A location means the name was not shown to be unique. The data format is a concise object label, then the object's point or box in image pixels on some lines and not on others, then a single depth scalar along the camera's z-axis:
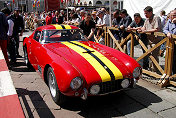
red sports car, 3.08
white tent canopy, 7.67
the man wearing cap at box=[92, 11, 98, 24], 8.62
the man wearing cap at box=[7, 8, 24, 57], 6.70
